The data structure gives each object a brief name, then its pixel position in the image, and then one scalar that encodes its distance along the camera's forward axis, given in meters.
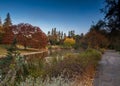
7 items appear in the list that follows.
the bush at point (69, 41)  27.86
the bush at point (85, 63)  5.01
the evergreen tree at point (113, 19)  7.64
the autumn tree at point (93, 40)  15.09
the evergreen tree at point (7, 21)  27.85
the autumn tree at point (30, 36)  19.85
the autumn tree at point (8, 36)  18.76
